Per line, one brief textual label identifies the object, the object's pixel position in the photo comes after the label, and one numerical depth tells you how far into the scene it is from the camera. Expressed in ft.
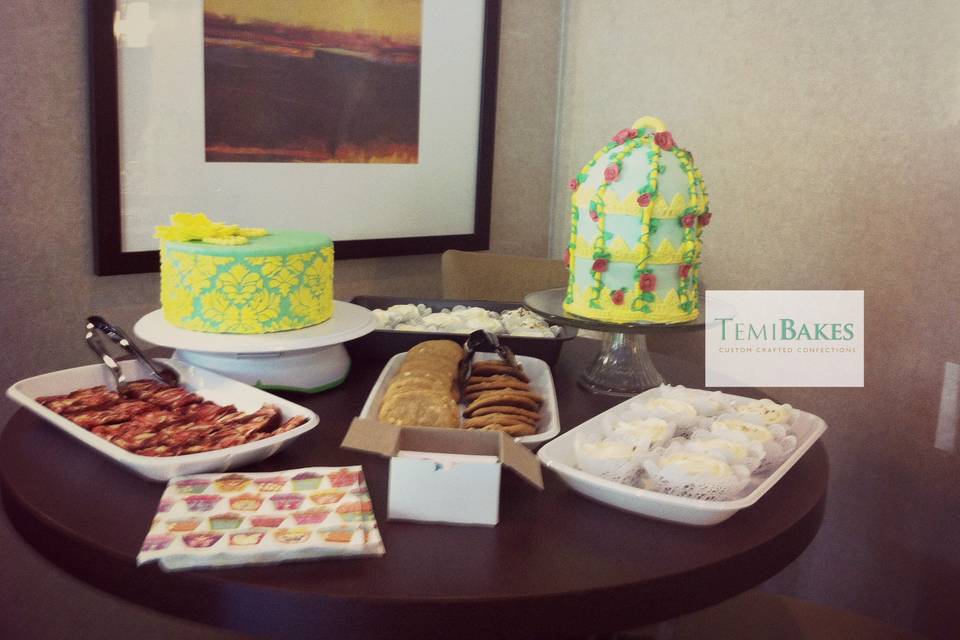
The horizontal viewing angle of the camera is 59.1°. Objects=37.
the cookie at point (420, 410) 3.66
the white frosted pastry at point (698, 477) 3.08
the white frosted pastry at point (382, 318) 5.19
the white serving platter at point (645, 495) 3.01
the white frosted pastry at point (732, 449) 3.31
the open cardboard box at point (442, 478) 2.95
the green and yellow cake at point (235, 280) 4.20
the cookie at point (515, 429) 3.67
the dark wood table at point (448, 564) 2.57
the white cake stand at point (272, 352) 4.11
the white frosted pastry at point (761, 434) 3.52
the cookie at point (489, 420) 3.73
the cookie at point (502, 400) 3.89
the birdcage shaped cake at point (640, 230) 4.50
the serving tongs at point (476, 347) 4.50
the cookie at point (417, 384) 3.91
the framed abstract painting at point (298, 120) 5.87
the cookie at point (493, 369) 4.46
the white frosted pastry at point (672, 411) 3.74
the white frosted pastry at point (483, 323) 5.27
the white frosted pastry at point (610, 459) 3.22
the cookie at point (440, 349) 4.58
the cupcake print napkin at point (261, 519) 2.68
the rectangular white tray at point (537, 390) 3.69
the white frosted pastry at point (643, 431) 3.41
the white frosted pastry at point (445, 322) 5.24
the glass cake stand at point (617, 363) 4.75
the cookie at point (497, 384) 4.21
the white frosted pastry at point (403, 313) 5.32
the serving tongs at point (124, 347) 4.19
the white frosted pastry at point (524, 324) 5.22
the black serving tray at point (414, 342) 4.97
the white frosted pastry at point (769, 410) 3.83
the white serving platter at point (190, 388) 3.19
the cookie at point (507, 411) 3.84
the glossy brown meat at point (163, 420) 3.45
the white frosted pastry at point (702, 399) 3.91
